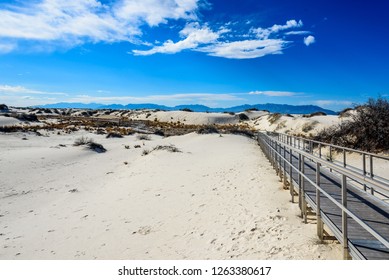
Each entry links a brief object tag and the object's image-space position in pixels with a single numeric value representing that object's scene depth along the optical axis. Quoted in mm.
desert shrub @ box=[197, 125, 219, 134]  34688
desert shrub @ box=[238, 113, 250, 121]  75300
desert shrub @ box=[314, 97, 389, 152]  19109
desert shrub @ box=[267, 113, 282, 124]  54941
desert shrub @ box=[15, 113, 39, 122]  48694
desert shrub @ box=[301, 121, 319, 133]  41788
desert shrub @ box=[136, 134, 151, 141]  32969
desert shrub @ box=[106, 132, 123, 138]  33156
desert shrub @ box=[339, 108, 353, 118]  41575
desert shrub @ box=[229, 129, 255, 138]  37203
